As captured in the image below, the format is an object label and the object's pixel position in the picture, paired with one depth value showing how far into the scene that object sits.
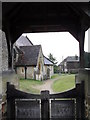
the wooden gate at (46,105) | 3.58
